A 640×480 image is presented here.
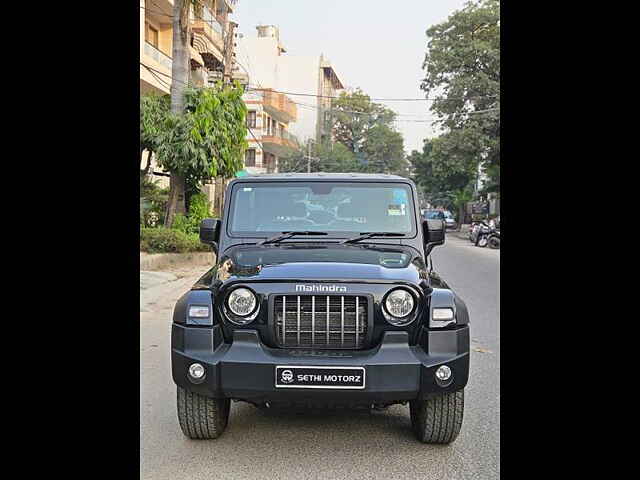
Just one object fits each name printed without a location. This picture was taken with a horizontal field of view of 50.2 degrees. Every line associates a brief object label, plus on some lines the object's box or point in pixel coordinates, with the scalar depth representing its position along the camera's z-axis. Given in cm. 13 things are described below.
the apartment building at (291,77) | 6444
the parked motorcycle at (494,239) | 2842
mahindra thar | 405
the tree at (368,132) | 7544
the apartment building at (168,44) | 2356
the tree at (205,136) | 1852
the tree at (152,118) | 1883
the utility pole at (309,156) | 5527
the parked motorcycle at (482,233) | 2998
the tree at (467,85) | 3784
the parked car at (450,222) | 5178
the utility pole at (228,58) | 2481
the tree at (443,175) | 3884
